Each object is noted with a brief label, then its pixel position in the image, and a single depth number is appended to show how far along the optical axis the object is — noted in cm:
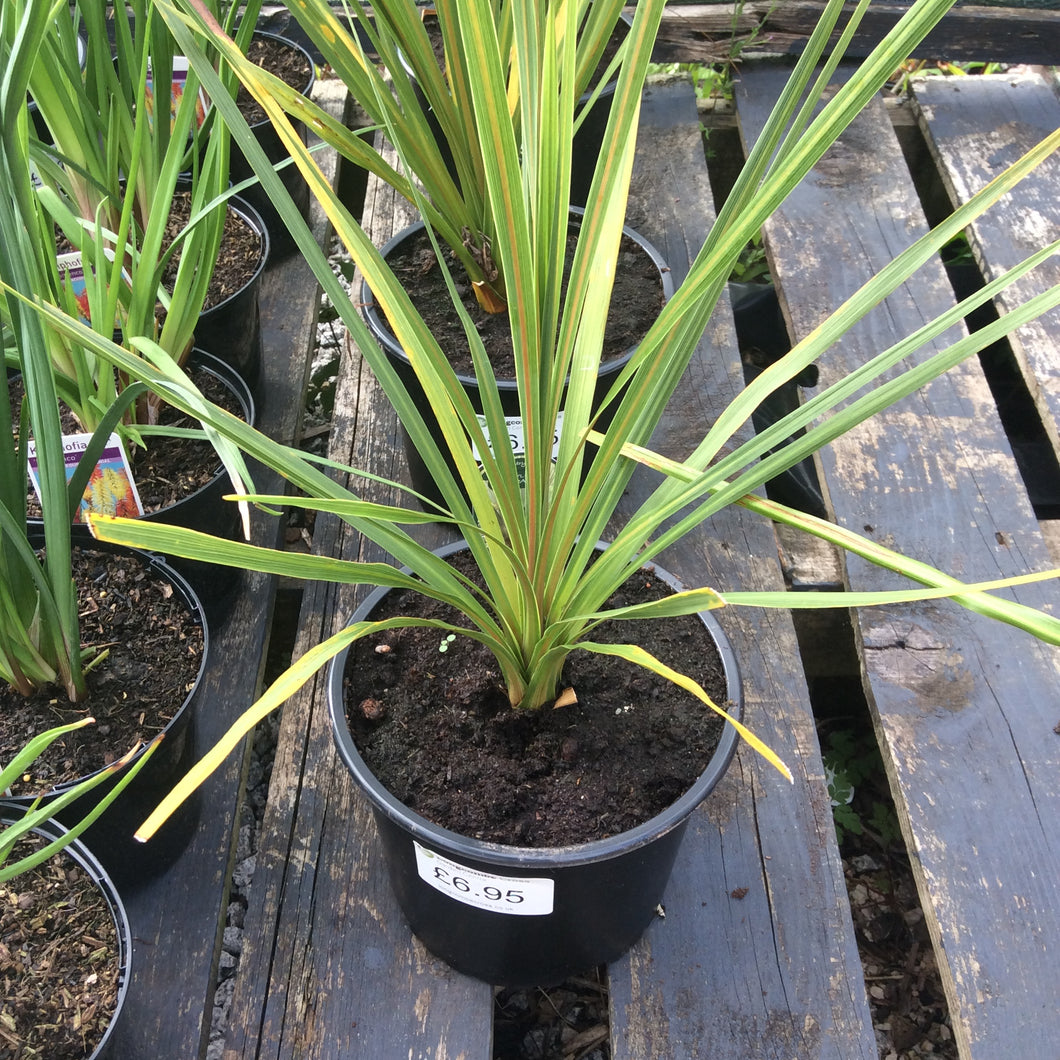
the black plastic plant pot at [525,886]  64
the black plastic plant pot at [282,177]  146
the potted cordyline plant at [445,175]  92
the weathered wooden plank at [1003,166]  117
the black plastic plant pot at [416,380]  98
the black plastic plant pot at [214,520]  94
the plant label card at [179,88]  130
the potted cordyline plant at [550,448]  47
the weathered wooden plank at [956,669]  77
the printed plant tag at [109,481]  87
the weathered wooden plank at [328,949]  75
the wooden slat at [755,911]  75
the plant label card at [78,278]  103
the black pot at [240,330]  113
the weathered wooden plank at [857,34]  149
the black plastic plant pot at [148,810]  76
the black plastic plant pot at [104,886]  65
